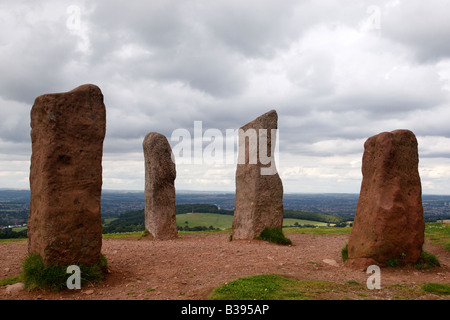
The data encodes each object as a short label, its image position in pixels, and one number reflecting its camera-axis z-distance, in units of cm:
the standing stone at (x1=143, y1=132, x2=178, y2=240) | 2002
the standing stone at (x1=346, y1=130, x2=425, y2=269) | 1156
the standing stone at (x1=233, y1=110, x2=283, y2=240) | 1778
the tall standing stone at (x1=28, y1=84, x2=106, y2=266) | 966
